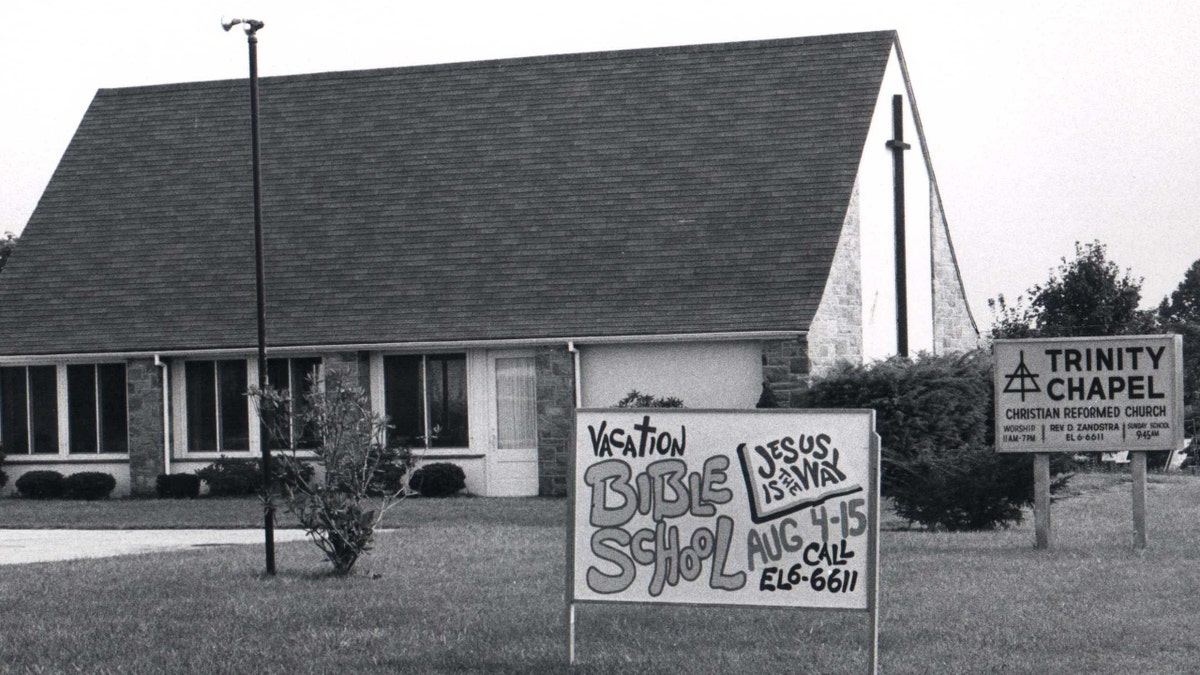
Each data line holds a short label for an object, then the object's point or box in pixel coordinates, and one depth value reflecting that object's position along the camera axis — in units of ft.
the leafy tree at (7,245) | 200.03
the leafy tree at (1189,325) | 138.92
